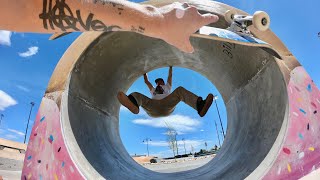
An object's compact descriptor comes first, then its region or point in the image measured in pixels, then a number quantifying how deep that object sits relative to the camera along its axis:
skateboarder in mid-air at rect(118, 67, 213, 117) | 3.41
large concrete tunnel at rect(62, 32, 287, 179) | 2.16
